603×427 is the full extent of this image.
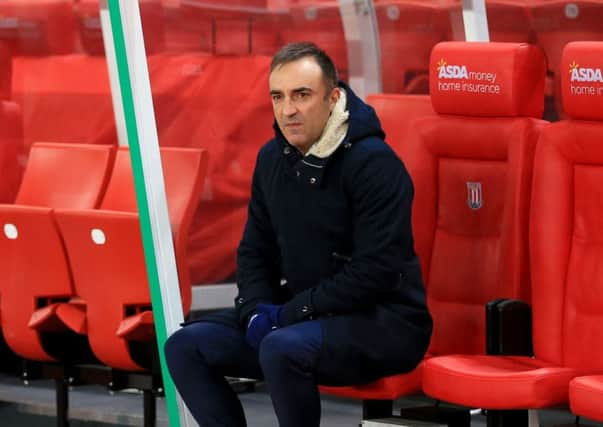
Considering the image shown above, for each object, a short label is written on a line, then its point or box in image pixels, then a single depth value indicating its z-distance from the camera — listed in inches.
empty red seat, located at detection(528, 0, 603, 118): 427.2
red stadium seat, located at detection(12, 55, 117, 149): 483.5
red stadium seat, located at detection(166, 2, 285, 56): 450.9
